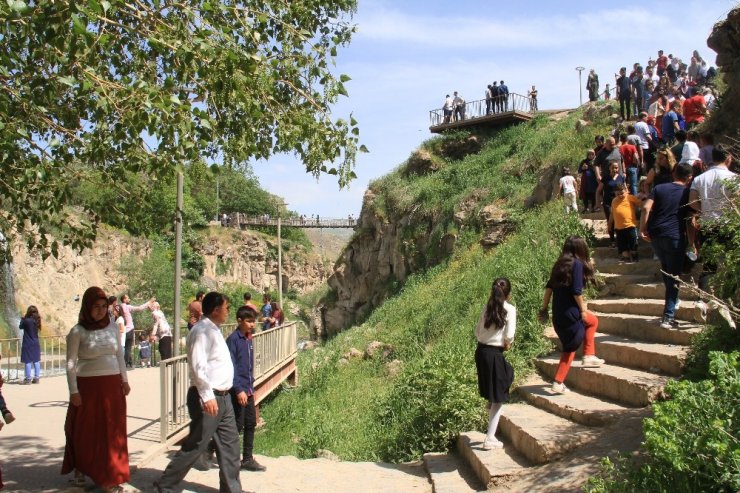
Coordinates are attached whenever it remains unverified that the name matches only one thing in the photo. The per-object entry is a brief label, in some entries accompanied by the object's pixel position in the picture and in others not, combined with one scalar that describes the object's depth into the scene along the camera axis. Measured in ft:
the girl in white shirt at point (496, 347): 21.75
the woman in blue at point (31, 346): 45.73
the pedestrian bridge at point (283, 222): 229.86
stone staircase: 18.71
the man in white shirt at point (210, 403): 18.31
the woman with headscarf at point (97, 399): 19.60
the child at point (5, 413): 19.48
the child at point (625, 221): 35.09
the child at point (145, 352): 65.37
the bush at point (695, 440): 11.97
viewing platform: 97.19
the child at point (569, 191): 47.24
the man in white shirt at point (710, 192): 22.10
